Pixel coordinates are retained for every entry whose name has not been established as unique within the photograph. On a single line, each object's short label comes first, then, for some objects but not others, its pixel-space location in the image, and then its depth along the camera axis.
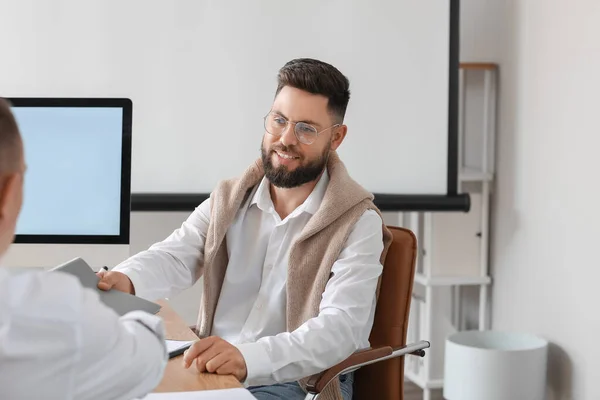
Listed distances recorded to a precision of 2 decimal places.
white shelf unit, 3.52
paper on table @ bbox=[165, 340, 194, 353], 1.63
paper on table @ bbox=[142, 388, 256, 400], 1.34
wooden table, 1.41
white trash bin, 2.96
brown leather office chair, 2.05
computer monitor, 2.12
